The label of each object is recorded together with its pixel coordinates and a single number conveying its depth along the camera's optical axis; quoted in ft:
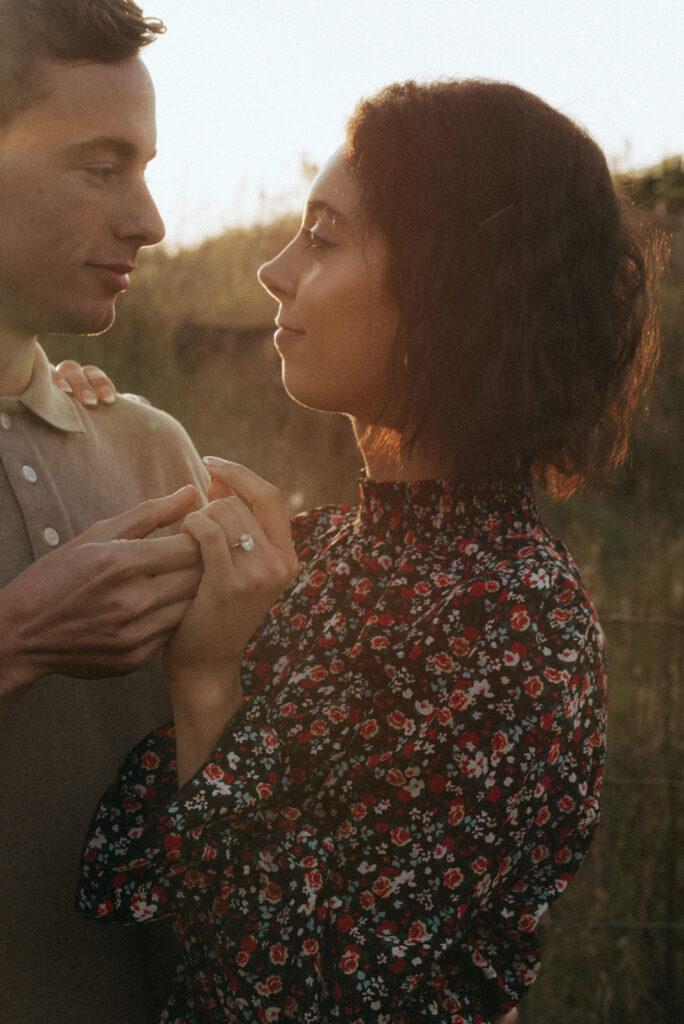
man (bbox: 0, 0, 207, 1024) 2.68
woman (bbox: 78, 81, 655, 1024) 2.57
